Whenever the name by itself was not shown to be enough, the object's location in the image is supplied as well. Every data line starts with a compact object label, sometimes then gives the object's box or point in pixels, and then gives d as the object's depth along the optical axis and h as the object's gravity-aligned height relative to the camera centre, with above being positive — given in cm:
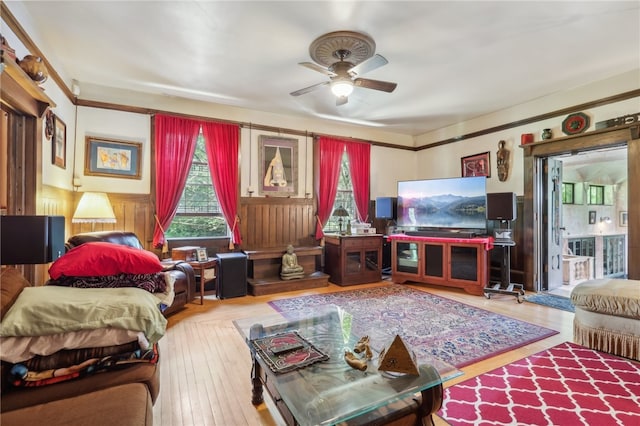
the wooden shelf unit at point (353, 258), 495 -73
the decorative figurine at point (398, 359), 151 -73
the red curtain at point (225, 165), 458 +76
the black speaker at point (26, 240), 148 -12
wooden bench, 443 -92
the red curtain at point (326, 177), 541 +68
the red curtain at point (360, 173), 574 +80
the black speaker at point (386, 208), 549 +13
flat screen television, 454 +18
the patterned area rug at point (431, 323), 261 -114
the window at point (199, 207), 451 +12
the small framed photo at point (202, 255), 406 -54
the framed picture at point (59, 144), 306 +75
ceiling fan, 277 +159
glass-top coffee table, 129 -81
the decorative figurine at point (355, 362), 158 -78
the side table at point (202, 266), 388 -67
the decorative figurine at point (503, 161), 491 +88
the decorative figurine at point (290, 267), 465 -81
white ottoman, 241 -85
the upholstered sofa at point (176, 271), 315 -67
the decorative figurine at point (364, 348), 170 -76
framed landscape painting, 391 +75
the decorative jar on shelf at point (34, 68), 193 +94
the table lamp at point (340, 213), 523 +3
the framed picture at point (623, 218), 705 -7
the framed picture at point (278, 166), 499 +82
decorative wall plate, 402 +123
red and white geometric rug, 174 -115
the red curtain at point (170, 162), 420 +75
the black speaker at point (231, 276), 415 -84
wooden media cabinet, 434 -71
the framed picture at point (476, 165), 521 +88
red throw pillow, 153 -25
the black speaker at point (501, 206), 425 +13
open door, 459 -11
